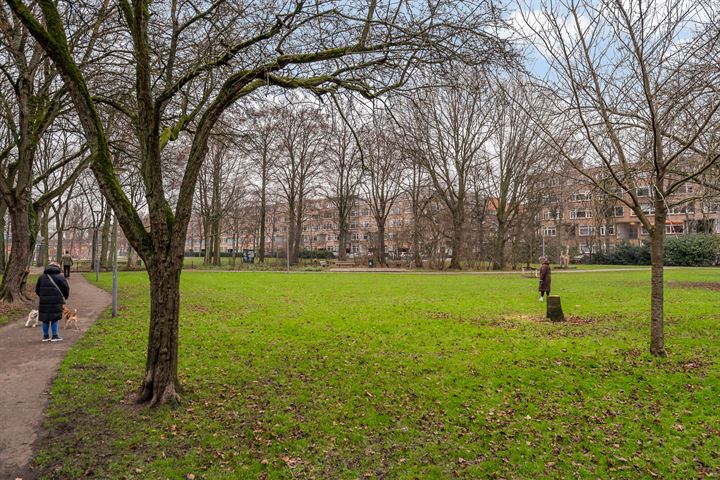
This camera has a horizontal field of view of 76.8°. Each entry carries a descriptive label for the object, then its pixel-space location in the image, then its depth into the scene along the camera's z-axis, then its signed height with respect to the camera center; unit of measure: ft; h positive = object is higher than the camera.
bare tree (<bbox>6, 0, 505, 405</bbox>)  17.67 +7.53
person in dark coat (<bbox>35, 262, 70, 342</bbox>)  30.78 -3.40
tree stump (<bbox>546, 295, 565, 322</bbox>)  39.75 -5.38
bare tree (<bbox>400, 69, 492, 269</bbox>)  113.39 +21.74
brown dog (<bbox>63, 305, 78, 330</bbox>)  35.94 -5.49
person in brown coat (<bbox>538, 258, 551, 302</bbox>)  51.49 -3.33
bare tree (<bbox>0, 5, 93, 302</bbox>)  45.73 +12.33
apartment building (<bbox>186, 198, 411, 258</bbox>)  159.33 +9.46
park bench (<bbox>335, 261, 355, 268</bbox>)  149.59 -5.04
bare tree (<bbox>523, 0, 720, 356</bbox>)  23.20 +8.09
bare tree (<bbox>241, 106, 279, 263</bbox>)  139.83 +21.42
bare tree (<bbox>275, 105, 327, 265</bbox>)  142.10 +25.64
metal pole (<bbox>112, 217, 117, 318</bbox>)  42.27 -3.97
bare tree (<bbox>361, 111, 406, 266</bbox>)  137.28 +19.76
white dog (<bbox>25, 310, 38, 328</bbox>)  36.60 -5.66
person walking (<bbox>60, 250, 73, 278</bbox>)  82.69 -2.39
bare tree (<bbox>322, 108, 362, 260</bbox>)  149.28 +22.36
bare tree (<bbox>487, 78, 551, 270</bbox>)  120.16 +20.13
